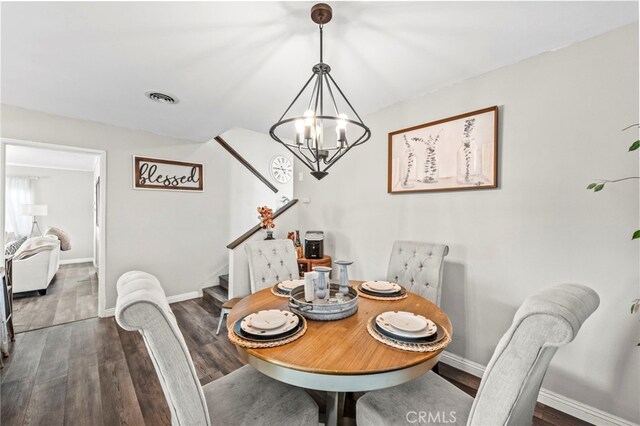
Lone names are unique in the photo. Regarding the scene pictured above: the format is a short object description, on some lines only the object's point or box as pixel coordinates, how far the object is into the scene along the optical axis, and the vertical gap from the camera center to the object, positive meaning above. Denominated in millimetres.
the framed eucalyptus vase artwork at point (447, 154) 1993 +494
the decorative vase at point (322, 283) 1443 -397
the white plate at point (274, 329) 1128 -518
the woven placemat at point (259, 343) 1066 -545
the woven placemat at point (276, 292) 1682 -534
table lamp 5391 +50
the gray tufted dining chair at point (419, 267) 1922 -432
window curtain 6012 +292
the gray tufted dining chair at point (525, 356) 722 -438
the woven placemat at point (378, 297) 1640 -541
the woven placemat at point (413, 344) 1039 -547
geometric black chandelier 1361 +486
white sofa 3736 -878
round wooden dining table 924 -558
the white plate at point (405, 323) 1121 -514
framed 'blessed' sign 3414 +528
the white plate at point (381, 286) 1719 -510
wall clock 5305 +915
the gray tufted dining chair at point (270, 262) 2184 -439
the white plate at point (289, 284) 1747 -501
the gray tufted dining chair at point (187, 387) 825 -639
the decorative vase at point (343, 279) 1523 -403
